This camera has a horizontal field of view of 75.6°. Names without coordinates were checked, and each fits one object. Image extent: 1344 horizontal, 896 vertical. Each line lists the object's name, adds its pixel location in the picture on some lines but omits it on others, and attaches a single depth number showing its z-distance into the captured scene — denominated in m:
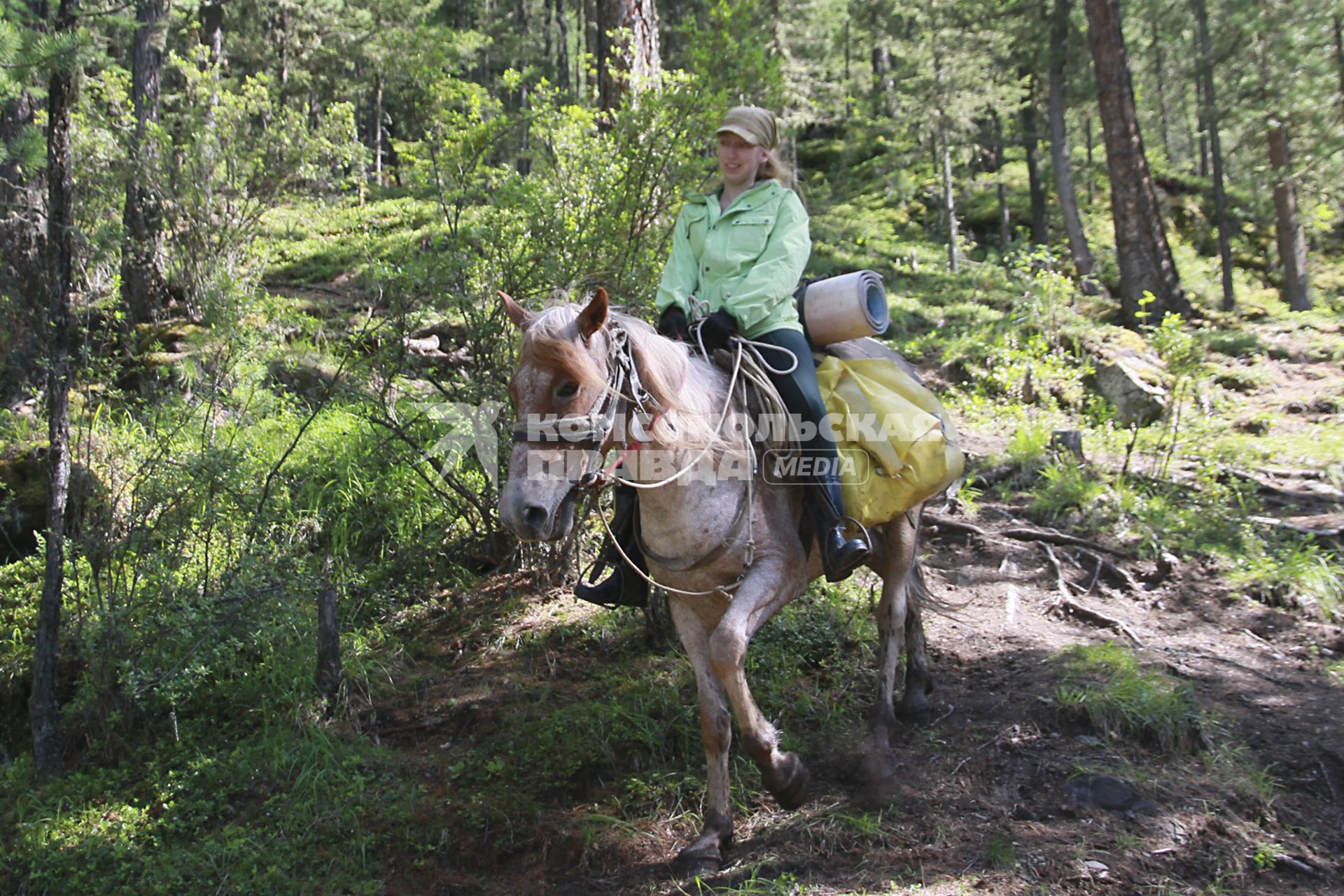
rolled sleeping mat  4.50
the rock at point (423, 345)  6.50
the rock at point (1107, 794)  3.98
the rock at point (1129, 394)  10.35
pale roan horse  3.12
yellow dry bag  4.42
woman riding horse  4.14
